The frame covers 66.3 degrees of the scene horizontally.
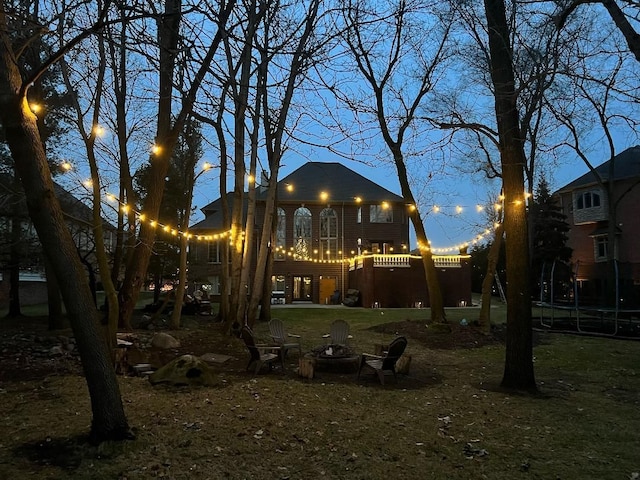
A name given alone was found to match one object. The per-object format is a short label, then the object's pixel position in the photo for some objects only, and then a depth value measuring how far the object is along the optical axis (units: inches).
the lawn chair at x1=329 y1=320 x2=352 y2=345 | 434.3
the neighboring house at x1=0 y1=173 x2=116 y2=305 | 591.8
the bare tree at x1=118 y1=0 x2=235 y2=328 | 451.8
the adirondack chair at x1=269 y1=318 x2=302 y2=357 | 414.4
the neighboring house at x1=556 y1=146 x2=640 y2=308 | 1247.5
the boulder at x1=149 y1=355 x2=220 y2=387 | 297.3
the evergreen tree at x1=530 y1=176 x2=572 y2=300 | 1310.3
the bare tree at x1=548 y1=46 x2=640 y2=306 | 738.8
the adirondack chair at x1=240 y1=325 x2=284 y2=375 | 349.1
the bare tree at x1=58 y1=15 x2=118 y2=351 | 332.5
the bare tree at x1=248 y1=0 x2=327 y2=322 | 408.4
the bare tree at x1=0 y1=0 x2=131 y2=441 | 179.9
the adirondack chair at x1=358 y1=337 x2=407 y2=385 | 328.8
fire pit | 366.0
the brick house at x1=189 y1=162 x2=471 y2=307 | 1347.2
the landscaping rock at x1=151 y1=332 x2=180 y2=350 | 437.1
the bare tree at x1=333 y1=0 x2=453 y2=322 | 631.2
